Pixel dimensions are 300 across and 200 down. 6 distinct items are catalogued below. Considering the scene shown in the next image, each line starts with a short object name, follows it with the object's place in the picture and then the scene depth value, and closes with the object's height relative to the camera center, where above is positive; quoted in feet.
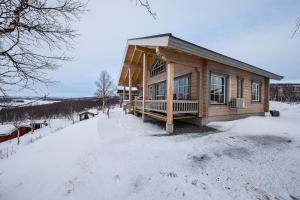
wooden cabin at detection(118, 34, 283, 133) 15.08 +2.83
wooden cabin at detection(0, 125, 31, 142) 68.18 -20.94
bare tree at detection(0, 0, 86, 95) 7.14 +4.53
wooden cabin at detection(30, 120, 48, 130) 90.57 -20.32
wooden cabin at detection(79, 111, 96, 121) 79.15 -11.18
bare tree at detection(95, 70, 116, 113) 65.20 +8.30
